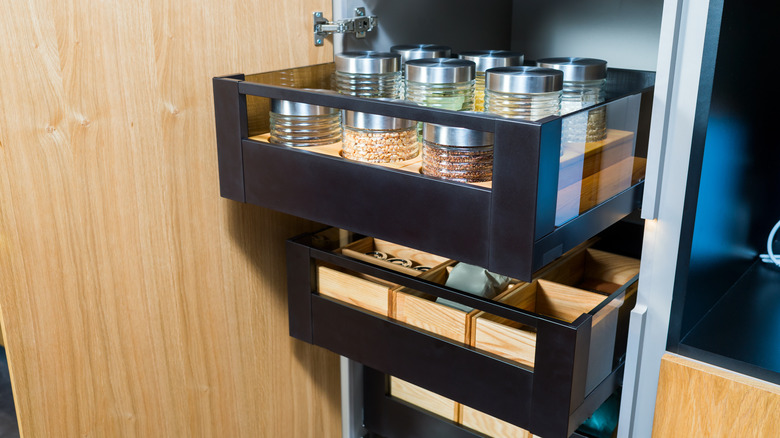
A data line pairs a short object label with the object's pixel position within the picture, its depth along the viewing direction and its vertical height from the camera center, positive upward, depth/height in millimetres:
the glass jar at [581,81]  1046 -88
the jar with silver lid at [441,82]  994 -88
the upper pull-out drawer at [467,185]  765 -200
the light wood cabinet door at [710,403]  863 -478
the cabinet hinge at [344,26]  1201 -11
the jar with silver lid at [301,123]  1022 -151
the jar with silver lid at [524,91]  906 -91
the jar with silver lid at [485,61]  1104 -65
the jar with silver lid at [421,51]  1189 -52
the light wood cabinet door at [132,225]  903 -295
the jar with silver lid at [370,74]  1073 -82
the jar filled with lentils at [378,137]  948 -157
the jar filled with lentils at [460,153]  854 -160
